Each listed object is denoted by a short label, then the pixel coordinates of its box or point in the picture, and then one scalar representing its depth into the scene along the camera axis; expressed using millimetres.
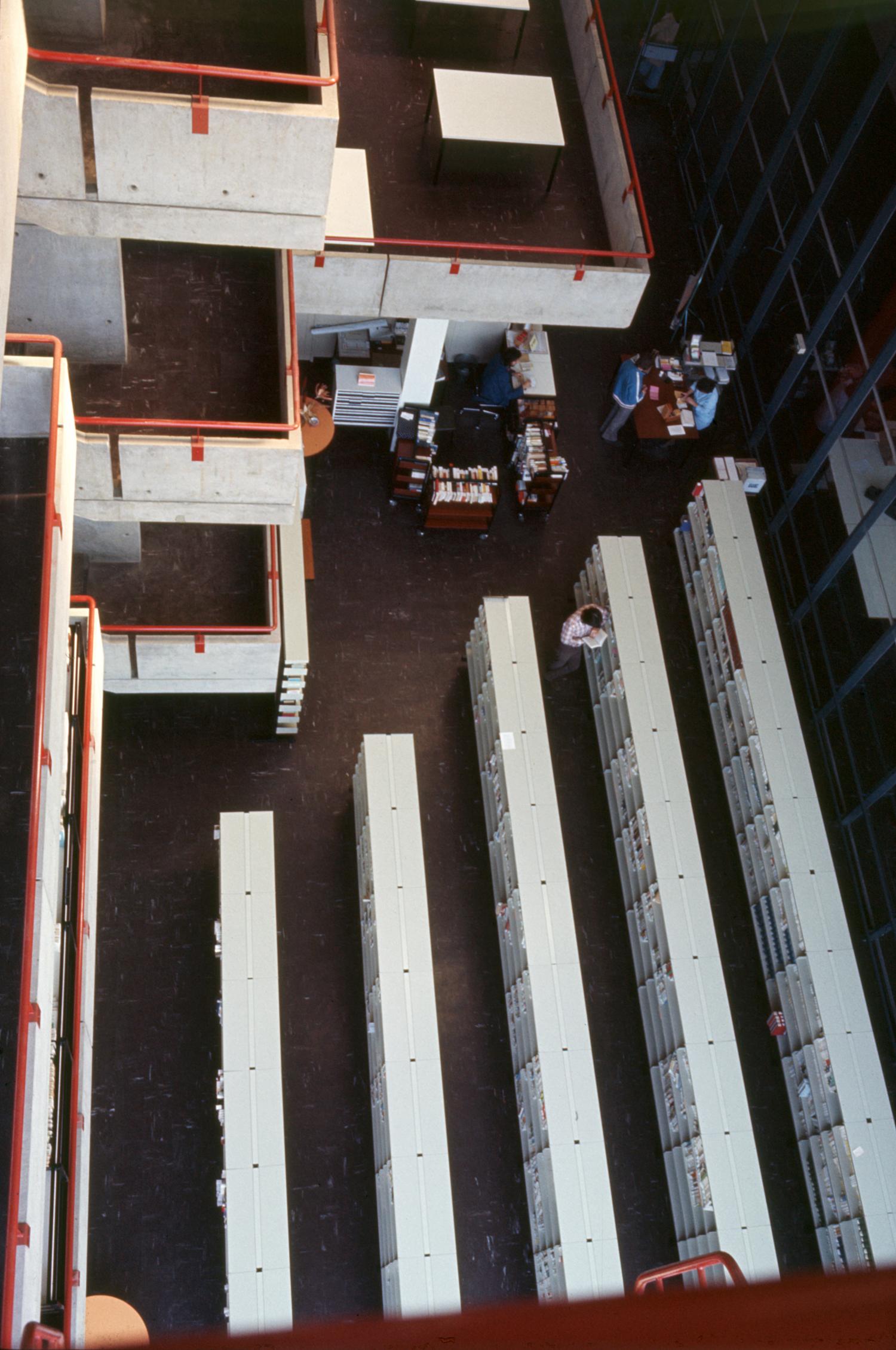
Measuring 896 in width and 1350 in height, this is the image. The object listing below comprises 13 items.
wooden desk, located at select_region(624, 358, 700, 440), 19984
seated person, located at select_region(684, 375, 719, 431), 19984
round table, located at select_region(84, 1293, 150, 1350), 11992
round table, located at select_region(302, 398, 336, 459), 18719
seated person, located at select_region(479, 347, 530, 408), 19906
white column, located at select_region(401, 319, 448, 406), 18062
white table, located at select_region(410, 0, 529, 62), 15617
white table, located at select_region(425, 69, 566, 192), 14844
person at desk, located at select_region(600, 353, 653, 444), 19750
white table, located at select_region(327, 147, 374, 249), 14484
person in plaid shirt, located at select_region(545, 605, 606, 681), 17375
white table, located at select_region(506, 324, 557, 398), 19906
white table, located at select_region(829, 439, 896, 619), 16781
